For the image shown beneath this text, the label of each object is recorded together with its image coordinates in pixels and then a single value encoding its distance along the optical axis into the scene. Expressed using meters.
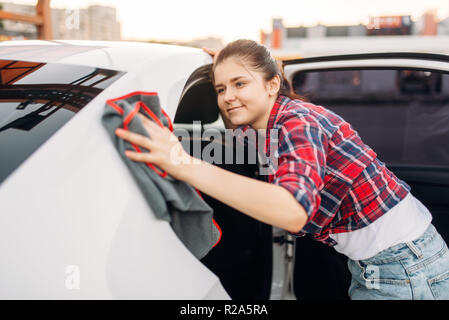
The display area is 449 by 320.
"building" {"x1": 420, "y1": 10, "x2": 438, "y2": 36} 42.53
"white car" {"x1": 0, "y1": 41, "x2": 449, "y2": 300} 0.87
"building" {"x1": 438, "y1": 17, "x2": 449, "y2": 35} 43.19
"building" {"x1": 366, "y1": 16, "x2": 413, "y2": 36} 40.12
